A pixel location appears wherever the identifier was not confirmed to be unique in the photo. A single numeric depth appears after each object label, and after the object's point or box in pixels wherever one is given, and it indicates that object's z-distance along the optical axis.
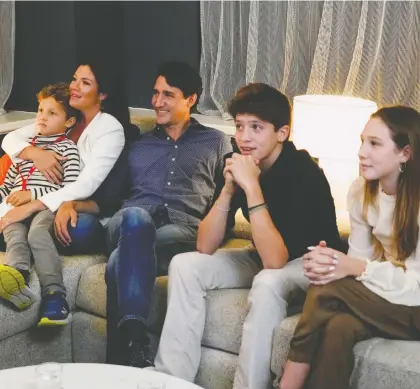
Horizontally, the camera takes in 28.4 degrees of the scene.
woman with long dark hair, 3.12
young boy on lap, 2.81
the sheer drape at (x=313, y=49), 3.44
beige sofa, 2.27
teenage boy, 2.62
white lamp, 3.22
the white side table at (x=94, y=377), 2.05
